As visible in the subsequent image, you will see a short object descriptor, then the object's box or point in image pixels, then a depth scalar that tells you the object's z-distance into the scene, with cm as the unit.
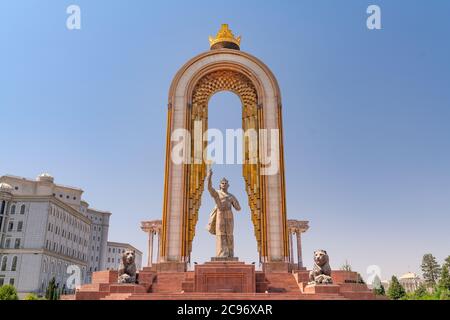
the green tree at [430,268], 6388
